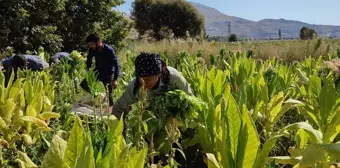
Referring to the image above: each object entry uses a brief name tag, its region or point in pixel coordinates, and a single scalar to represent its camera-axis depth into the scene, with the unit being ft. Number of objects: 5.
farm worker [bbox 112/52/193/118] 7.84
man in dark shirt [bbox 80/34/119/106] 17.17
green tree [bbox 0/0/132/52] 33.30
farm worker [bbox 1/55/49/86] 14.79
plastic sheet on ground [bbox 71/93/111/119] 14.20
